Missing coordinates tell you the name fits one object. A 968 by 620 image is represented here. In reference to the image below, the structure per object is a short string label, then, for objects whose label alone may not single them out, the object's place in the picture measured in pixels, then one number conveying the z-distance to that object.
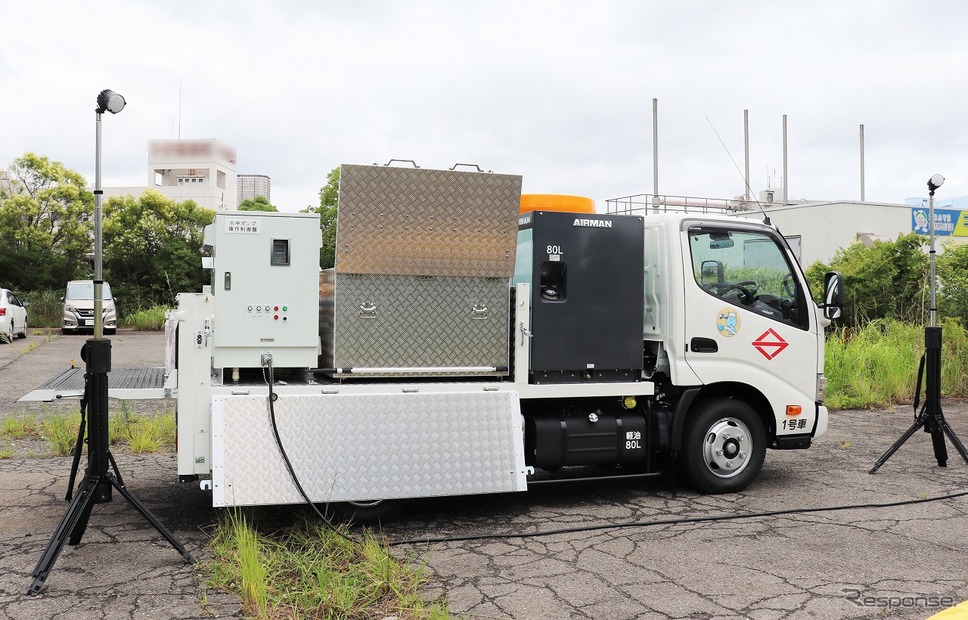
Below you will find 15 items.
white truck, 5.34
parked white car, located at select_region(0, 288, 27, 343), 21.42
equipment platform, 6.32
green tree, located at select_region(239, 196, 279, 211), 45.96
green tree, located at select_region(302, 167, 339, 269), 34.57
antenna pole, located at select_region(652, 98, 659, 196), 37.86
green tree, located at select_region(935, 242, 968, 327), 14.37
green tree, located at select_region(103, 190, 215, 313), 29.55
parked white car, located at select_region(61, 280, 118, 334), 25.03
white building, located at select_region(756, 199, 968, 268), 26.98
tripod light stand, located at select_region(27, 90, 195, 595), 4.82
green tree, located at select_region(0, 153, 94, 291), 30.25
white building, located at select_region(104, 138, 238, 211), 60.56
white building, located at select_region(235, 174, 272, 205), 140.62
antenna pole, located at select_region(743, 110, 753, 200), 44.88
